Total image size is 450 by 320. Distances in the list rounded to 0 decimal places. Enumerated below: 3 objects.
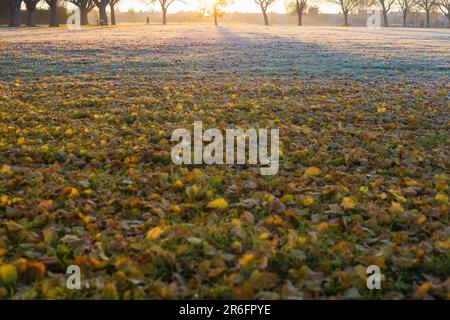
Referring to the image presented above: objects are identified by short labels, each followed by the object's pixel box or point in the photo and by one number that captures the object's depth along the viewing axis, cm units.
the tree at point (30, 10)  4736
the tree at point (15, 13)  4322
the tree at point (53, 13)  4609
